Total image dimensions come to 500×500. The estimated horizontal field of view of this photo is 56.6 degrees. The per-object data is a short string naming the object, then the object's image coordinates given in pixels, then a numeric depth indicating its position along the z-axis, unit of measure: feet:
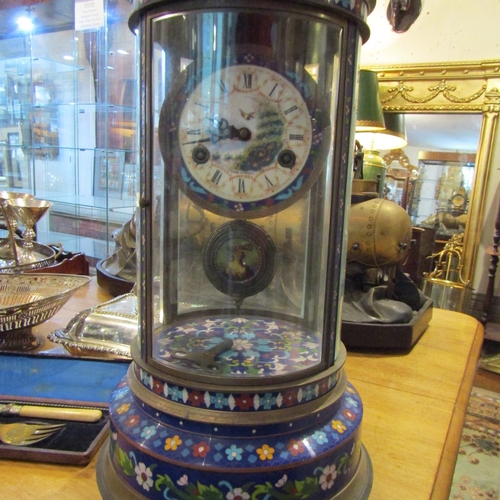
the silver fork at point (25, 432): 1.69
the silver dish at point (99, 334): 2.42
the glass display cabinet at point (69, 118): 6.25
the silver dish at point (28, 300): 2.35
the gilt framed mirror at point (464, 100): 5.25
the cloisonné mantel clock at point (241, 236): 1.39
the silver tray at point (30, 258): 3.34
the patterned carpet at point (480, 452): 3.95
